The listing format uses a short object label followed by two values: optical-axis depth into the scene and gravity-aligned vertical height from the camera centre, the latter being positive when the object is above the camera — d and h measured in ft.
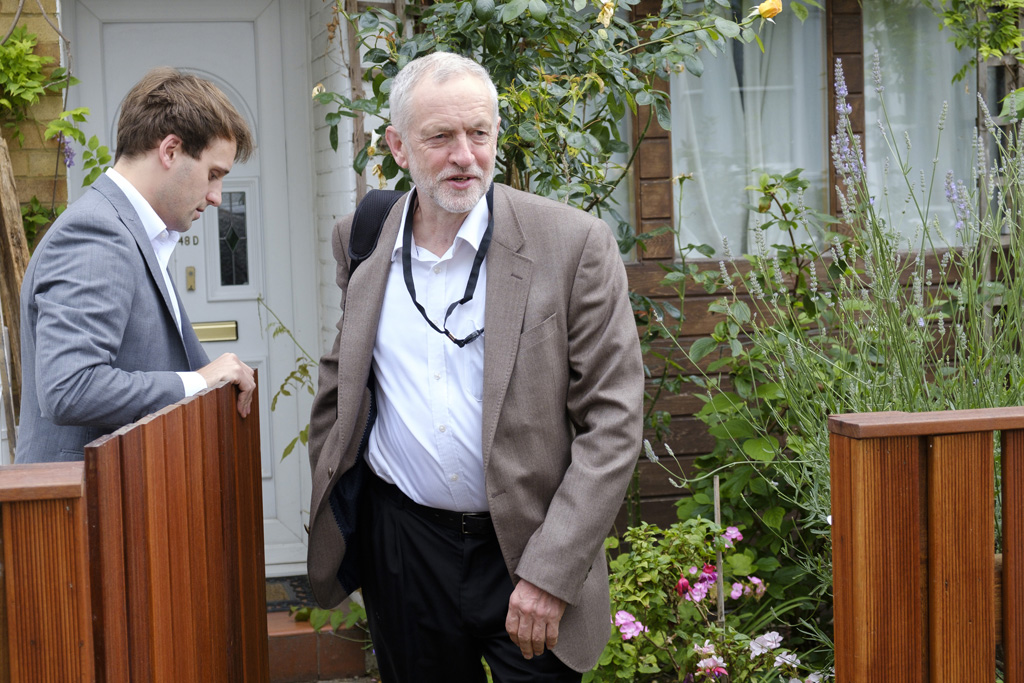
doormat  13.24 -3.63
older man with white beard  6.35 -0.58
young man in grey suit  5.77 +0.29
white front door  13.74 +1.63
